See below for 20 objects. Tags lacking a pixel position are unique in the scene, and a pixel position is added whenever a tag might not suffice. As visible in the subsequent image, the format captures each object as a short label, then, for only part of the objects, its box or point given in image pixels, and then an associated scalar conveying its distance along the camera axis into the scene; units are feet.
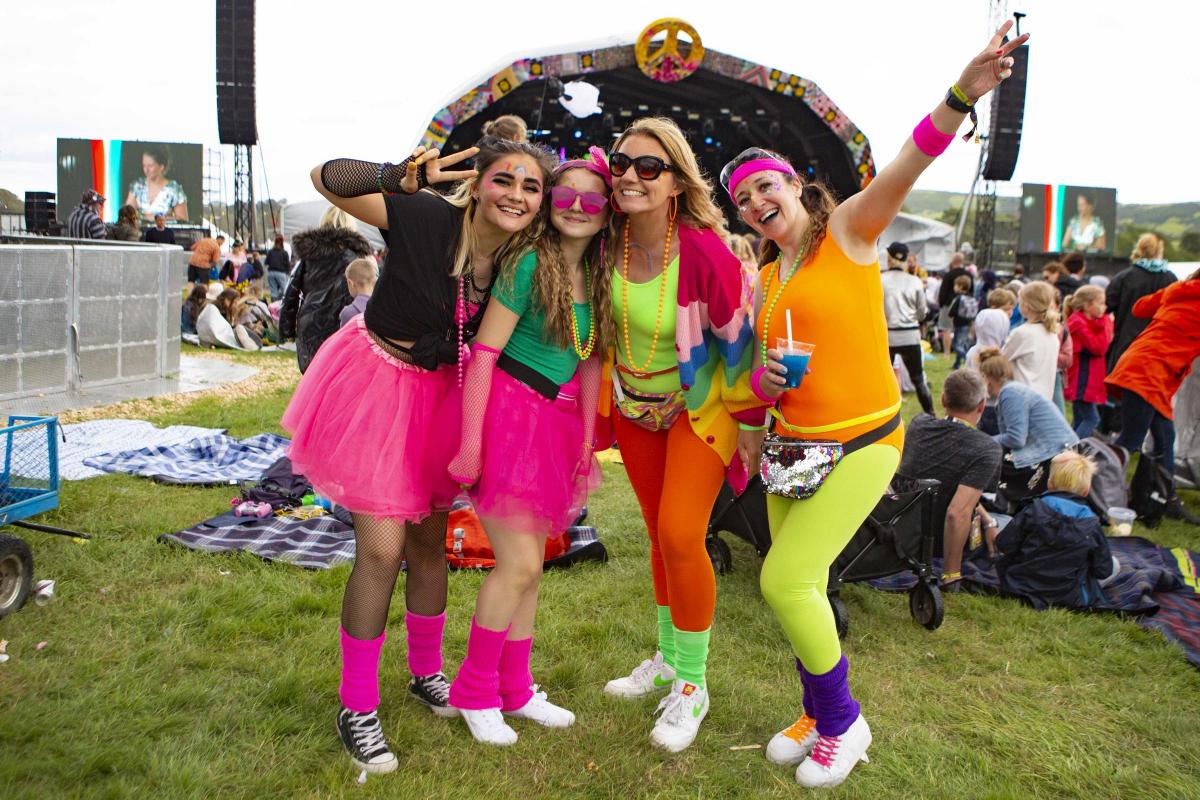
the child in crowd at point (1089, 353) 25.34
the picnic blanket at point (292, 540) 15.28
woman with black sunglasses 9.36
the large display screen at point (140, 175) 95.81
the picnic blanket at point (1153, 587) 14.32
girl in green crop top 9.12
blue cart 13.38
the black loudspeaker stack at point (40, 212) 47.83
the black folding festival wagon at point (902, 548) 13.91
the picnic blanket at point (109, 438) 21.07
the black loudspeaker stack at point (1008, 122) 60.08
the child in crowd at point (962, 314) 44.82
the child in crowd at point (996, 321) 29.17
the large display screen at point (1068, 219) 100.42
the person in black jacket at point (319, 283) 18.16
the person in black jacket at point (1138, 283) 24.64
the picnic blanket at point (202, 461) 20.02
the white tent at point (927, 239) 93.20
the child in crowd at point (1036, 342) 22.31
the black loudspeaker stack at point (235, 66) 63.05
